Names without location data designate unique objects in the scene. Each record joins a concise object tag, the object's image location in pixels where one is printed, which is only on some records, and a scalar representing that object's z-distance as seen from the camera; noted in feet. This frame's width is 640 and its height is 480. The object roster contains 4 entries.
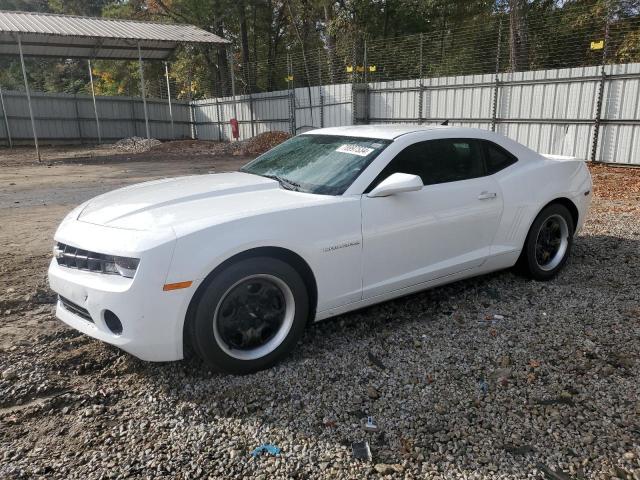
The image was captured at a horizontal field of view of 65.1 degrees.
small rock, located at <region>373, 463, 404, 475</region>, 7.76
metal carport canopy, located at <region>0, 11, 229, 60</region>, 62.03
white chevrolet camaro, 9.24
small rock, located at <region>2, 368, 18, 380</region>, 10.19
